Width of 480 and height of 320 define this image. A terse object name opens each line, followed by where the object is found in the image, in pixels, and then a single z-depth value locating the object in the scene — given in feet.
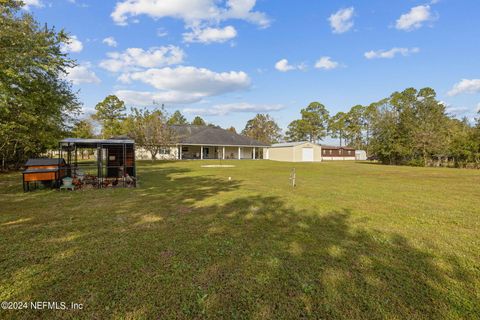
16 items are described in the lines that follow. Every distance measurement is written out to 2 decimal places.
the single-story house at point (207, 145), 116.94
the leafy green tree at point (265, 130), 210.79
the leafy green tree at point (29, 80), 23.96
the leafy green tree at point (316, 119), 212.43
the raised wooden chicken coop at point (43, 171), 29.03
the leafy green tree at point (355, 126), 203.10
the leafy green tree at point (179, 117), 223.61
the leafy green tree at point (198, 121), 252.36
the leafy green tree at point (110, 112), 156.17
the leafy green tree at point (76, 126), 57.16
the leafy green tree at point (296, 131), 212.99
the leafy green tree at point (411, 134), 93.09
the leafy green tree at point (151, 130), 98.17
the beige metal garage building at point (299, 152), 122.66
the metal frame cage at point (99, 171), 31.89
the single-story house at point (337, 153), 164.21
